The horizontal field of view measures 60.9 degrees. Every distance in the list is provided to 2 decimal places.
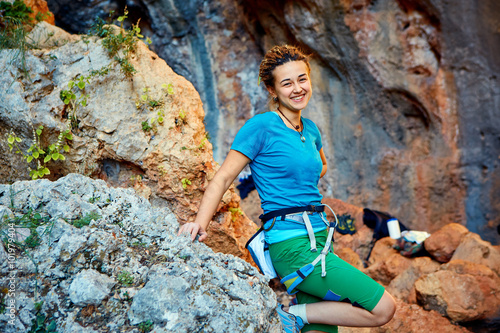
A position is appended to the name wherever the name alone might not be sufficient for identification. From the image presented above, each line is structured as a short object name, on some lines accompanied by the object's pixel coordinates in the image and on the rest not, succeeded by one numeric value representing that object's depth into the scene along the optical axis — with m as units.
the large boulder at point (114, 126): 2.79
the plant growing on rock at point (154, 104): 2.87
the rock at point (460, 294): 3.44
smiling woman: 2.06
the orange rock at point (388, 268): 4.56
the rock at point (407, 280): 4.04
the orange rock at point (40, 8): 3.19
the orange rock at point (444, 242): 4.58
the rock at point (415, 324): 3.16
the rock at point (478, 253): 4.27
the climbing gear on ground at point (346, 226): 5.61
